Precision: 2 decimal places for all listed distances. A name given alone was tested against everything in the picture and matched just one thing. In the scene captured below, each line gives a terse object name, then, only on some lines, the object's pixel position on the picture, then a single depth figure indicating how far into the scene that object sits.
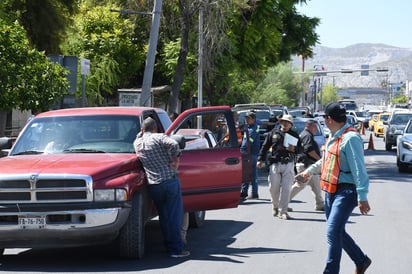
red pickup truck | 8.58
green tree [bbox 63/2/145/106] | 33.94
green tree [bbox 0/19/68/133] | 17.86
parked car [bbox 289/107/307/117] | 39.13
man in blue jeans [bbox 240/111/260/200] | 16.00
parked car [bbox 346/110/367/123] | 73.16
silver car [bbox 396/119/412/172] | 22.78
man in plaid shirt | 9.23
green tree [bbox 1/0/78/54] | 25.47
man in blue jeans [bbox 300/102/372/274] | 7.27
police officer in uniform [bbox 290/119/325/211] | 14.27
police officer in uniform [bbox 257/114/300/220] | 13.25
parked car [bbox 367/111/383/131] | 58.81
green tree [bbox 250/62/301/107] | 83.94
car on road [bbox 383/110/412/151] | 34.91
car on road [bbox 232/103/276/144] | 26.71
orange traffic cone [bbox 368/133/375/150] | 37.56
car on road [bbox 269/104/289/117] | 31.82
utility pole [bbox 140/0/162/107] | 20.77
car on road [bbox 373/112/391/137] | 53.12
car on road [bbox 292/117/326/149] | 23.77
